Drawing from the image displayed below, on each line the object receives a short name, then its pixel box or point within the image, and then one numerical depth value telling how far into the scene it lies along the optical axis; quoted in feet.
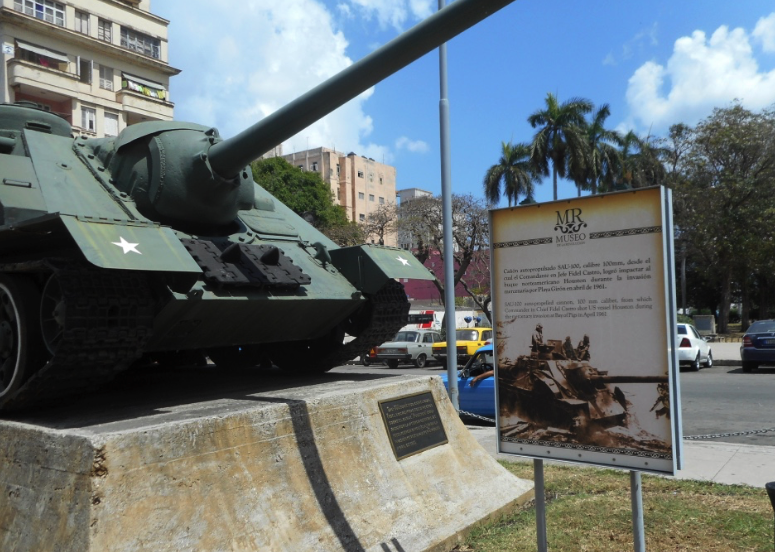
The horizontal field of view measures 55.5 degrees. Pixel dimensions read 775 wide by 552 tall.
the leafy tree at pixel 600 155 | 127.21
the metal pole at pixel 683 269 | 131.89
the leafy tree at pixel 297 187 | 146.92
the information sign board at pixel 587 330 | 10.95
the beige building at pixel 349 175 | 232.94
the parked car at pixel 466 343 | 70.28
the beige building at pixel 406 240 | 116.06
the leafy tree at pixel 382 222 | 122.31
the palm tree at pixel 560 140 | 120.57
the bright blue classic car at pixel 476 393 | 34.22
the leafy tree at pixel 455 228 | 103.55
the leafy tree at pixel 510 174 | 122.83
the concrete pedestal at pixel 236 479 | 12.90
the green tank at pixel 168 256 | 15.58
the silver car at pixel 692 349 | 60.70
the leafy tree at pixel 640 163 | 141.38
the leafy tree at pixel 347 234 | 121.80
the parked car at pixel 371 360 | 74.15
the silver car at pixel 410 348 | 73.31
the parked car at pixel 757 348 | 57.52
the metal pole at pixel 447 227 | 27.94
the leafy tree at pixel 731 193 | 105.91
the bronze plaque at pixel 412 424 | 18.66
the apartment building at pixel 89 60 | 98.12
